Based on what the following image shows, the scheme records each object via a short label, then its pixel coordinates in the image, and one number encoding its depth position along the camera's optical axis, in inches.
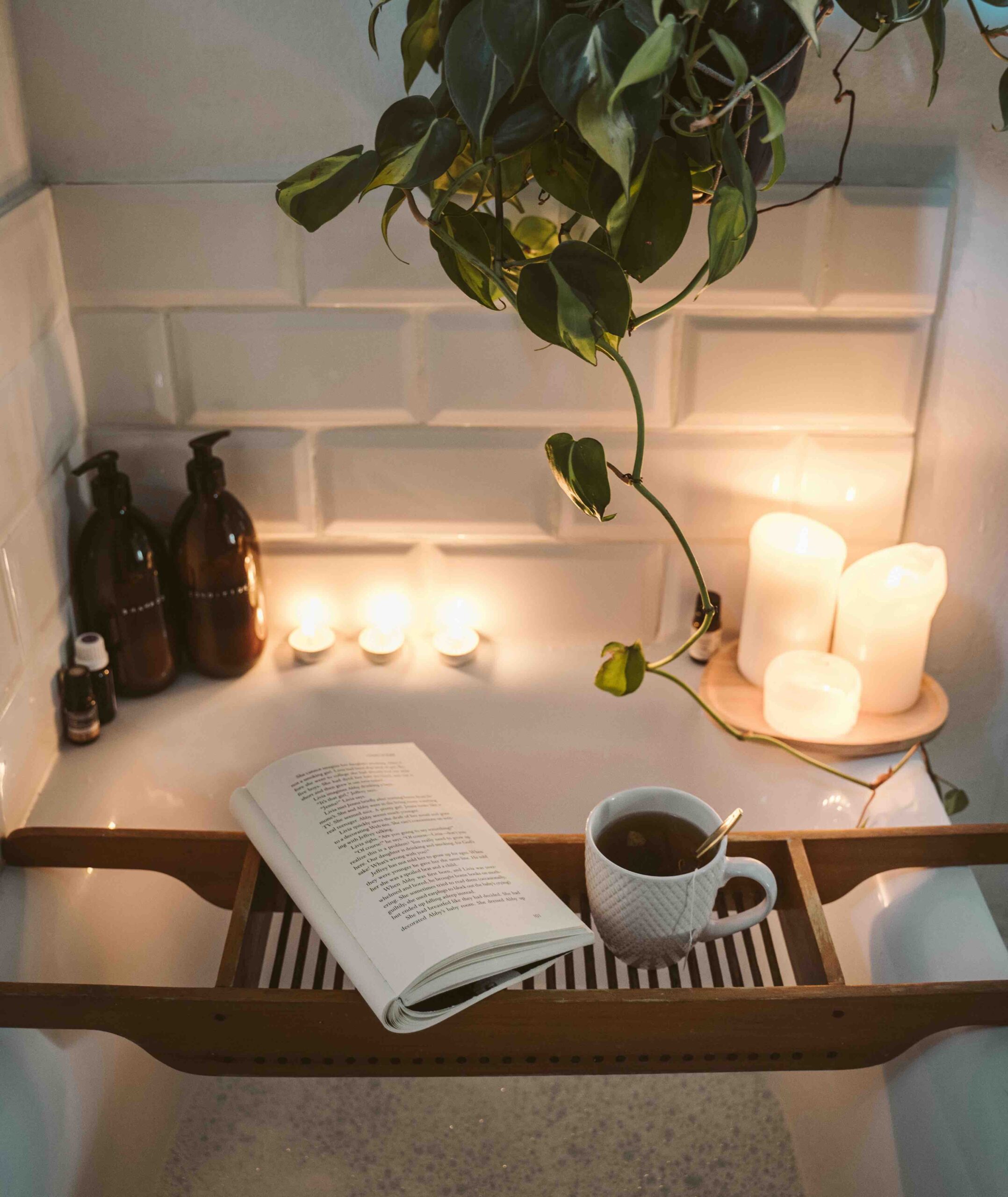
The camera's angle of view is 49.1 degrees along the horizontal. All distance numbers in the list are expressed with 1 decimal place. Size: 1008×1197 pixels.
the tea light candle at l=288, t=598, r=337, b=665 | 45.2
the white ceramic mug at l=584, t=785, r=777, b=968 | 28.4
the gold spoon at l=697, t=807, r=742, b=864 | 28.6
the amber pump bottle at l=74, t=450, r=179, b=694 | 39.6
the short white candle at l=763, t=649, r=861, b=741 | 39.3
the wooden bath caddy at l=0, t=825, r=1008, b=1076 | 27.4
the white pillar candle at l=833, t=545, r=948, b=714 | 39.2
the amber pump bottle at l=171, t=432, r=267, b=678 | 40.8
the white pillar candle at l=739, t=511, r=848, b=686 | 40.3
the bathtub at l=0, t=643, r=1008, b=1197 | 28.5
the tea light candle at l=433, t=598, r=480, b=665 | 45.1
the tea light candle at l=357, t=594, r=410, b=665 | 45.1
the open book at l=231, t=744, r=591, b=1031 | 27.2
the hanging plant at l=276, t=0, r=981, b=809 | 20.2
